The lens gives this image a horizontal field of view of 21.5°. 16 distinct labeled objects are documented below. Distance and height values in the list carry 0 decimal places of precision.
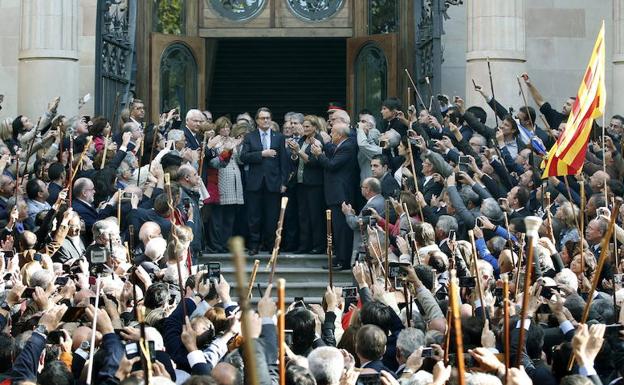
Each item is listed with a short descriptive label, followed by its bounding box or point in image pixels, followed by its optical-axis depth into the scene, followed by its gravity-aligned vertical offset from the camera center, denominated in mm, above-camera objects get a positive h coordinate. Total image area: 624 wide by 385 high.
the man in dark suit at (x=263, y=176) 19406 +521
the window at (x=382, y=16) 24797 +3109
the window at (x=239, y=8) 25203 +3260
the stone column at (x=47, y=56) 21703 +2185
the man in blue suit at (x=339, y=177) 18828 +497
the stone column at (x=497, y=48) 21734 +2300
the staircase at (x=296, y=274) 18344 -612
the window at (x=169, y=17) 24922 +3105
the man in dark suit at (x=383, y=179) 18203 +458
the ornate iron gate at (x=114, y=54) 22172 +2298
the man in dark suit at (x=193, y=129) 19875 +1106
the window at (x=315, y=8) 25250 +3266
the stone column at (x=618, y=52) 22922 +2357
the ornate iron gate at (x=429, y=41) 22156 +2469
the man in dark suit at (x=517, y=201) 16609 +195
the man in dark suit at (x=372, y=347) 9766 -760
